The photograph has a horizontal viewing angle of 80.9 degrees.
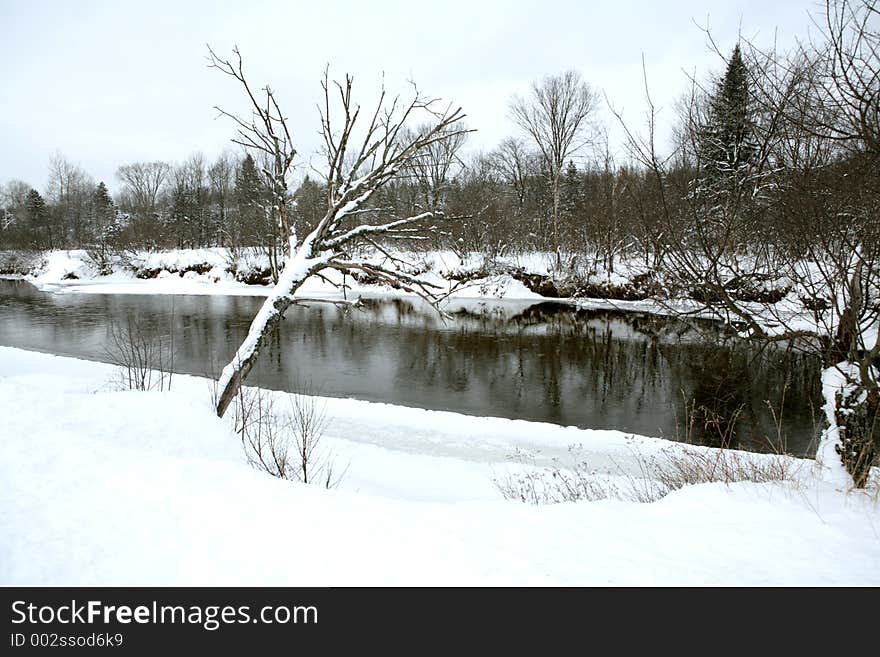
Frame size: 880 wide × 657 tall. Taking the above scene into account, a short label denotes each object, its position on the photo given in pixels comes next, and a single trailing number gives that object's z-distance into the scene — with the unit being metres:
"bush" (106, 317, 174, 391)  11.88
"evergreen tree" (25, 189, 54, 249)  60.44
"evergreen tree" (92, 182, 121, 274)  52.22
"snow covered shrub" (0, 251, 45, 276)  55.12
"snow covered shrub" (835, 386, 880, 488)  5.82
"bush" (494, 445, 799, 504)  6.75
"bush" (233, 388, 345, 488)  7.07
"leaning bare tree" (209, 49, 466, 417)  8.55
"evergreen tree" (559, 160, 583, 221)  45.88
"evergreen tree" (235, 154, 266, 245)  44.94
